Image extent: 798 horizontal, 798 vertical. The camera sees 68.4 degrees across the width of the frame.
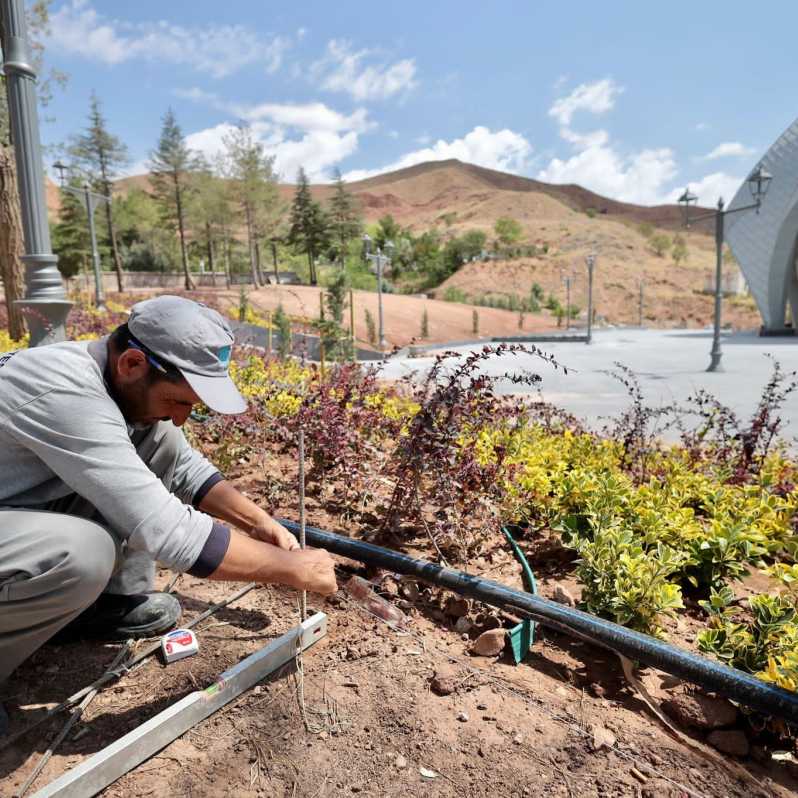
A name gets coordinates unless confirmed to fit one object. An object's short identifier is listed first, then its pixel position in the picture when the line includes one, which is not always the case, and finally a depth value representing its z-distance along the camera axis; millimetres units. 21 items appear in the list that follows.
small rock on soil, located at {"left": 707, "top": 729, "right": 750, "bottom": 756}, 1664
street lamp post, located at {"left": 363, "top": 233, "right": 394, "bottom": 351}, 18511
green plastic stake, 1961
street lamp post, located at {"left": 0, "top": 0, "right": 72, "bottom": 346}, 4047
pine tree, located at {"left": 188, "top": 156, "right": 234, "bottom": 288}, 35906
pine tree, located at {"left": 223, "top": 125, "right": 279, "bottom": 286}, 35031
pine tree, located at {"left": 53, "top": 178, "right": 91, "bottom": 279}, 38469
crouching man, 1520
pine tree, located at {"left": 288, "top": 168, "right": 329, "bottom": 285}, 42531
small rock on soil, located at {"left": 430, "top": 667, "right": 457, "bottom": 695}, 1797
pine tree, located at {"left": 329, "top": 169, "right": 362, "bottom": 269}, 44219
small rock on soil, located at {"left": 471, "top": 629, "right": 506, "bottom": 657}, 1998
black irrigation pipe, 1623
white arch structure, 24281
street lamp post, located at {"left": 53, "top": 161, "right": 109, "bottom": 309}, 14958
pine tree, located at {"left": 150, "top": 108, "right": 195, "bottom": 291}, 35281
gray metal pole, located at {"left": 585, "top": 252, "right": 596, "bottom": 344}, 23862
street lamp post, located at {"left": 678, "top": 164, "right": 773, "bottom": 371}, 11617
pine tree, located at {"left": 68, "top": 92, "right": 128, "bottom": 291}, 32688
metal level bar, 1429
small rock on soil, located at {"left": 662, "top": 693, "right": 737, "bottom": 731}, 1724
